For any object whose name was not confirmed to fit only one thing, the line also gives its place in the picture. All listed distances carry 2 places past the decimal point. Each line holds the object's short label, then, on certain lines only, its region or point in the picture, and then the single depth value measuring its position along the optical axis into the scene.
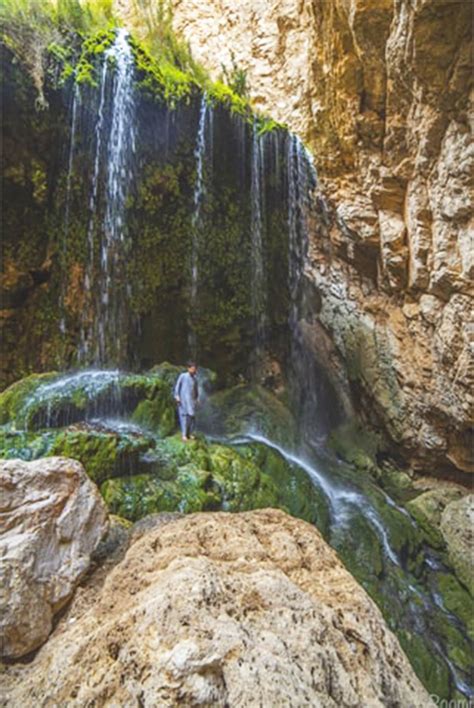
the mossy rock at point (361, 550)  5.16
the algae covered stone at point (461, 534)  6.02
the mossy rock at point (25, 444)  4.79
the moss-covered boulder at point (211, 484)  4.71
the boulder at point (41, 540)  2.18
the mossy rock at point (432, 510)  6.53
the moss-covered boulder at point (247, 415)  8.30
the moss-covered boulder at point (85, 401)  5.94
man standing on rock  6.33
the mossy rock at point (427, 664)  4.16
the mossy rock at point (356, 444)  8.67
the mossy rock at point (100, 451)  4.85
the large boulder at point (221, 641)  1.50
